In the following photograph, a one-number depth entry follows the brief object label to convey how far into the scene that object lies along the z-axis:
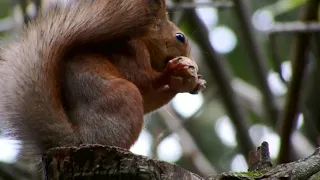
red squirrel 5.03
